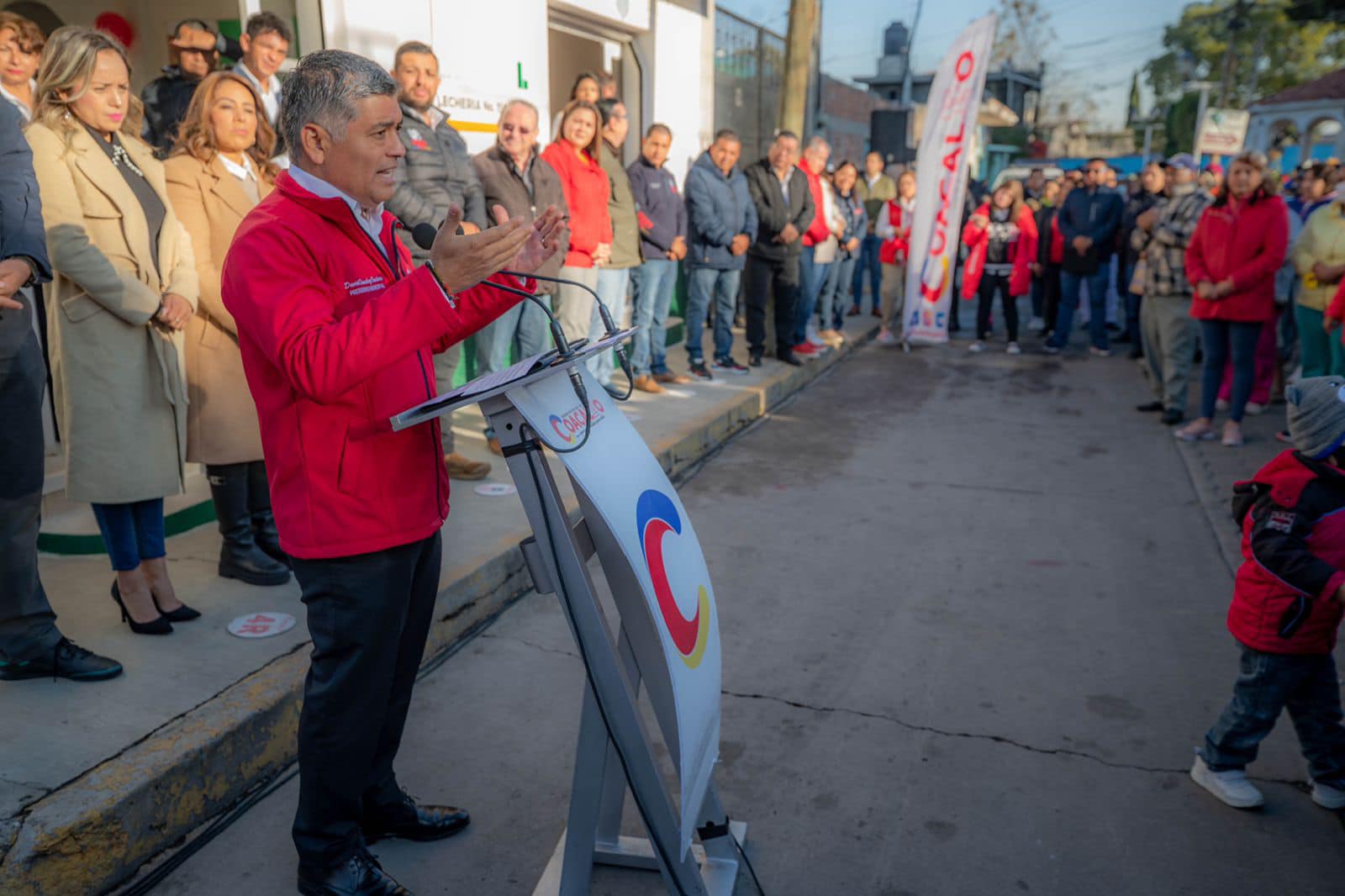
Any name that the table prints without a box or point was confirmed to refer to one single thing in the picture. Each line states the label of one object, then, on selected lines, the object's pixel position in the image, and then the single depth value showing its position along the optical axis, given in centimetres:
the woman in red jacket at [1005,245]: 1068
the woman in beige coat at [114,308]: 305
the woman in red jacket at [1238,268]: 635
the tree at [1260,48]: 5022
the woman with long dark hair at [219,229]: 356
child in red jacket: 265
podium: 181
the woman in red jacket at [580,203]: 645
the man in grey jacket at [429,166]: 489
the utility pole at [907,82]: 2164
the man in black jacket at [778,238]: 864
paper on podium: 169
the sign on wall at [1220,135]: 2095
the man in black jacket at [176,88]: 486
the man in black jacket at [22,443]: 272
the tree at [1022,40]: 5247
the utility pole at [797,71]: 1163
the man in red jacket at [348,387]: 178
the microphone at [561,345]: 184
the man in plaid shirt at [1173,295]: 730
